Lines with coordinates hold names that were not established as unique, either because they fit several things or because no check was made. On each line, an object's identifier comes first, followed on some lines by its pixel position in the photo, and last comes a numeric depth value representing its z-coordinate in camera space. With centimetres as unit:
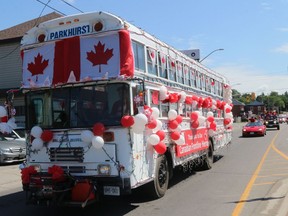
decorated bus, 724
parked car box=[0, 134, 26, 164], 1591
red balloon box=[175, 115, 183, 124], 962
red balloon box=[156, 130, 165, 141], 831
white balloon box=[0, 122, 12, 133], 832
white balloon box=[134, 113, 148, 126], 729
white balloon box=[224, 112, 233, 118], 1653
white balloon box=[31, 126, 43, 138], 781
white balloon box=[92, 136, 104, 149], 709
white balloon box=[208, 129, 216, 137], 1347
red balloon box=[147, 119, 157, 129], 798
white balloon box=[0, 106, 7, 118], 842
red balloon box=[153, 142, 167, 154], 819
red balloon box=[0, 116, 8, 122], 851
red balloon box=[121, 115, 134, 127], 715
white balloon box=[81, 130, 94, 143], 725
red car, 3297
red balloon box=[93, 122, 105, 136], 722
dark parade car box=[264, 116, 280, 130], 4737
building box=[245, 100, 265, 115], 13518
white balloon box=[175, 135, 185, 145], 965
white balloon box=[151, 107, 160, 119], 810
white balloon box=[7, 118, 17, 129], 842
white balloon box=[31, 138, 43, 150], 778
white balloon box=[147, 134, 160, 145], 802
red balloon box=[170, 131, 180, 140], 939
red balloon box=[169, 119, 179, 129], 942
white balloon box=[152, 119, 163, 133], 822
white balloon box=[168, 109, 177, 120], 939
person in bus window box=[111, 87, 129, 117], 739
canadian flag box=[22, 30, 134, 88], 758
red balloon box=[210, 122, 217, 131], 1344
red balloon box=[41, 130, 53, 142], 772
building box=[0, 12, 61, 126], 2745
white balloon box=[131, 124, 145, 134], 733
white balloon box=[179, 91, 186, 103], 1039
